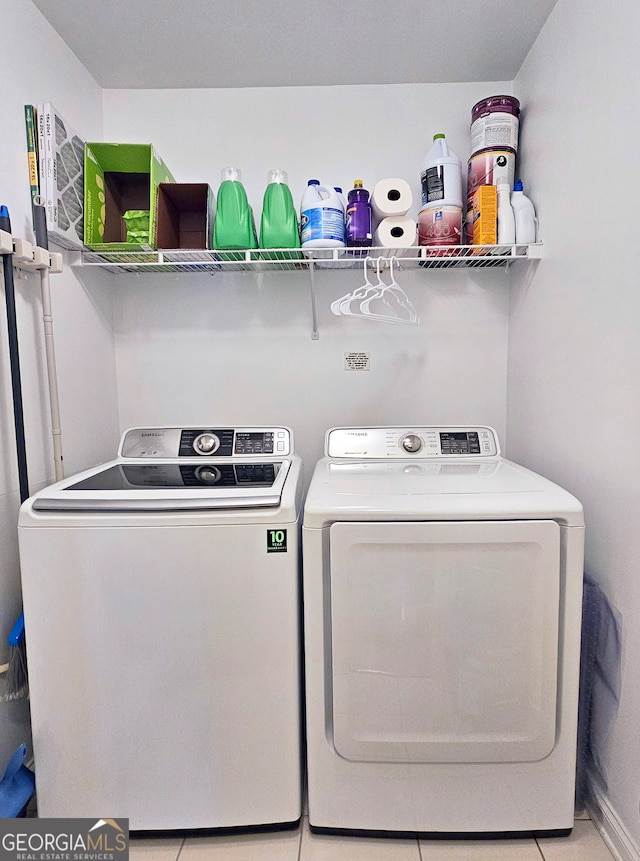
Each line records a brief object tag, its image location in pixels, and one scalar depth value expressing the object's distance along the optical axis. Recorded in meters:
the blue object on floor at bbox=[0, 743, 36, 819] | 1.34
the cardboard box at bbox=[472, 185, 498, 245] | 1.75
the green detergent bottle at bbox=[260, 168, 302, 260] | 1.74
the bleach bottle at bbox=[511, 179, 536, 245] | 1.76
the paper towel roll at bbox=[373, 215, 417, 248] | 1.73
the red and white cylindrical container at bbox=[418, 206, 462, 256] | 1.79
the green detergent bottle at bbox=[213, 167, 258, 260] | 1.73
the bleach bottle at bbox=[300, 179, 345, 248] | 1.72
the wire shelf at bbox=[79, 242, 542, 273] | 1.78
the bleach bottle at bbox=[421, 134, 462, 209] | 1.81
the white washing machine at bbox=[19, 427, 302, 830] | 1.29
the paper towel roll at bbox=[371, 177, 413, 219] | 1.73
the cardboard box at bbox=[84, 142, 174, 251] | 1.77
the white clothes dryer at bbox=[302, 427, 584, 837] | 1.28
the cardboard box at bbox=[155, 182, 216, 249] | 1.82
